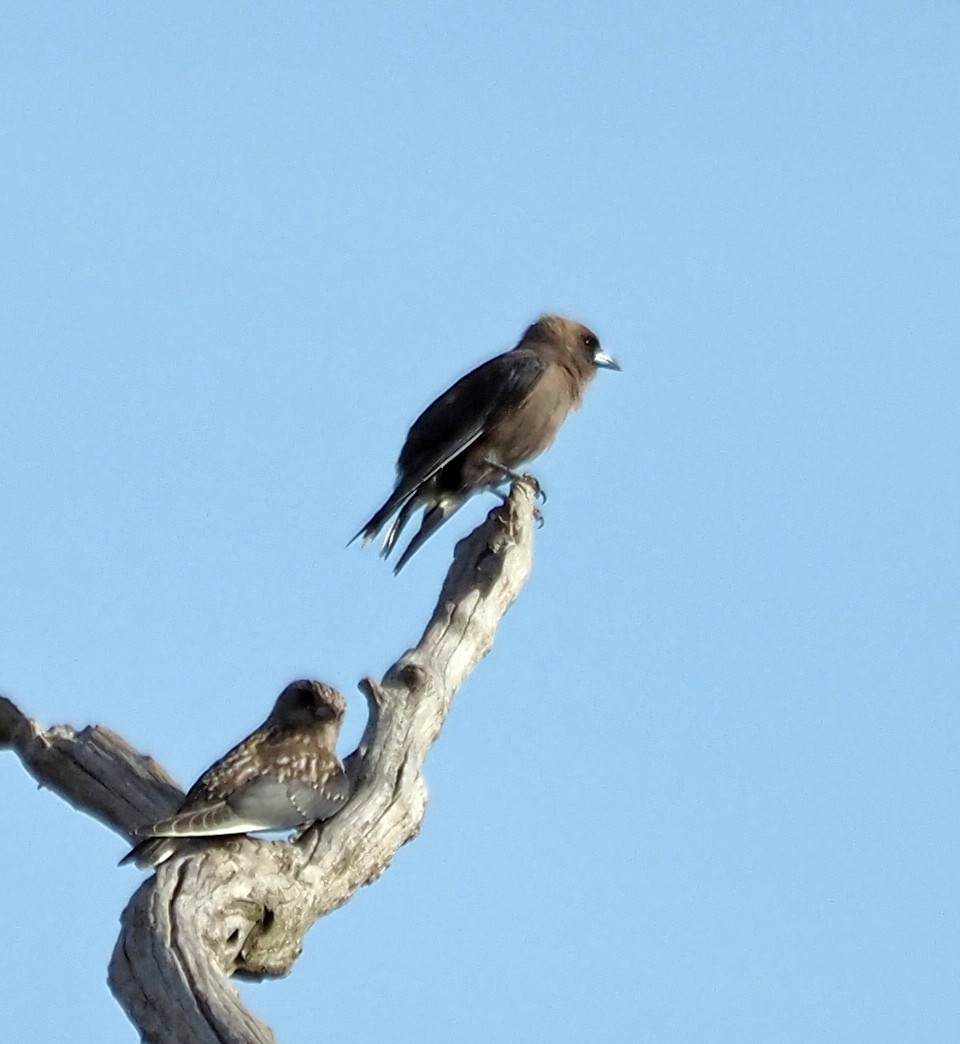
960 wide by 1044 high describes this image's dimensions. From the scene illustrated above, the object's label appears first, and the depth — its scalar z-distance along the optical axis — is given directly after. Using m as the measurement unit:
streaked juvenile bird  15.25
